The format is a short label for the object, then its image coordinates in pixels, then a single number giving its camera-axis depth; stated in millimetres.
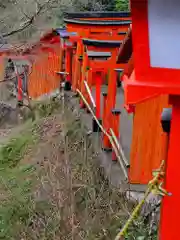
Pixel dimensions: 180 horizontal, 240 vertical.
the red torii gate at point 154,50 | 3006
